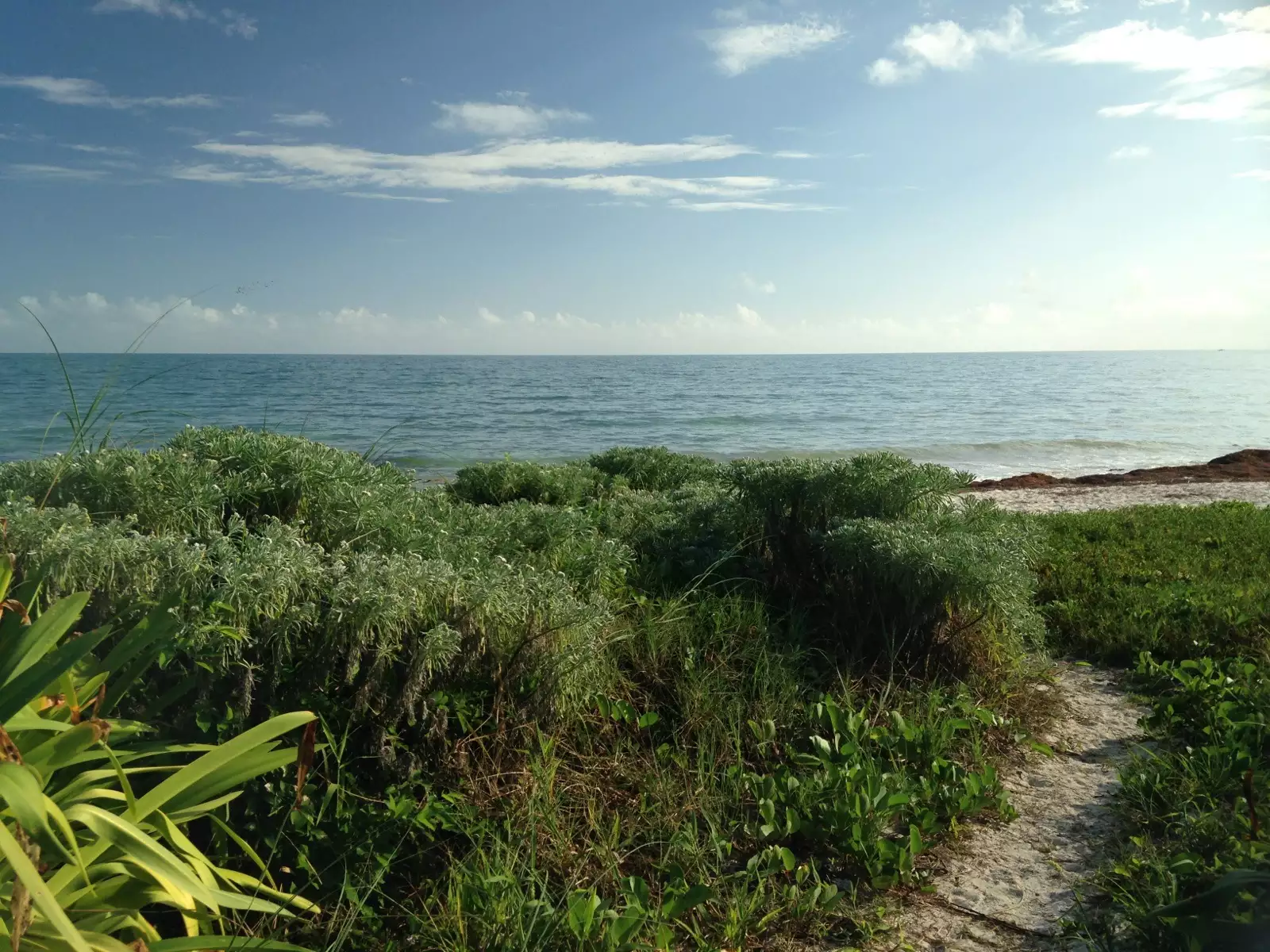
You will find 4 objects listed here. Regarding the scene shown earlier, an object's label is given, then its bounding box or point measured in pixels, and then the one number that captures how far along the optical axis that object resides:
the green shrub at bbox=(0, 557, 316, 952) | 1.73
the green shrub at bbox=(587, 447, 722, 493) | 9.60
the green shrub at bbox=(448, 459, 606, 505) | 8.56
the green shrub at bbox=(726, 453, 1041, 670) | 3.99
